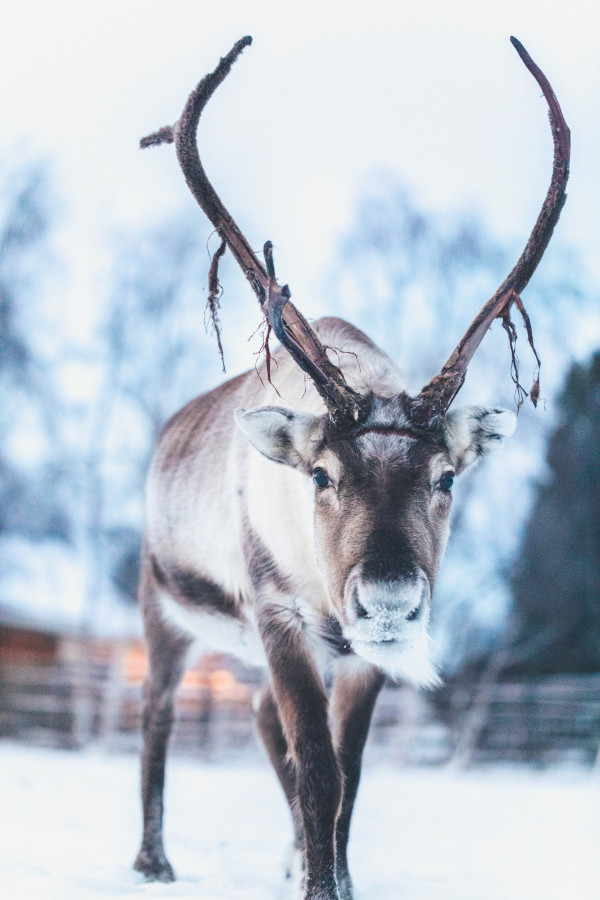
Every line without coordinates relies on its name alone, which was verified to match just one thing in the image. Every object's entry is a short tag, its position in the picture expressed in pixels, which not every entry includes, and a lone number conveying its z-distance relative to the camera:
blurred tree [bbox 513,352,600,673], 15.62
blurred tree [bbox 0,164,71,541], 12.12
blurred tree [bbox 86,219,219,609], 12.94
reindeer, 2.78
